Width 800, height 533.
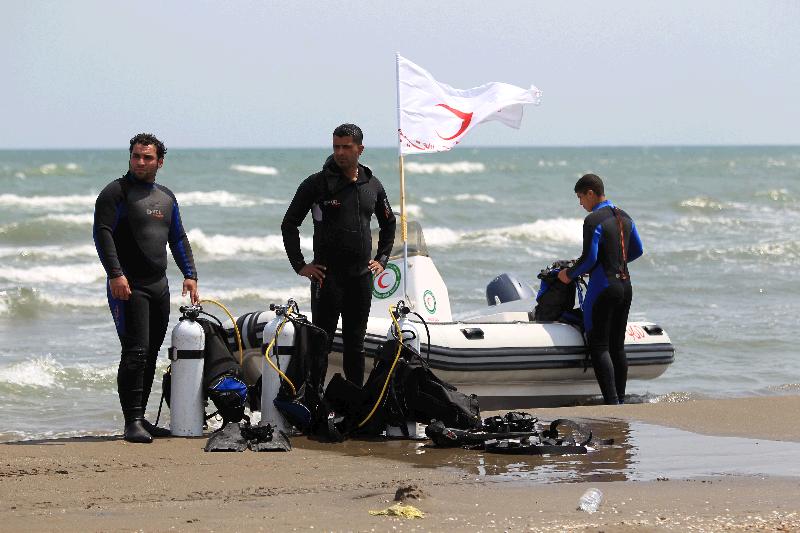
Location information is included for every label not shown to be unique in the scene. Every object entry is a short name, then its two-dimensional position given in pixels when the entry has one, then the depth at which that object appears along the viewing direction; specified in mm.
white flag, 16969
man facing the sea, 15711
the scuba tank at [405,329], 13437
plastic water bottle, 9453
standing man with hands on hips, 13242
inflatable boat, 16312
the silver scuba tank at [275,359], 13086
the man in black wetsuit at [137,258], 12523
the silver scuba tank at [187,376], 12898
